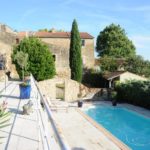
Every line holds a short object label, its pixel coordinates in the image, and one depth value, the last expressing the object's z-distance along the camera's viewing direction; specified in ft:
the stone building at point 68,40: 88.03
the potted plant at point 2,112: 9.35
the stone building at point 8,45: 64.81
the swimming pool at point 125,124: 30.78
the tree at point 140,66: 77.94
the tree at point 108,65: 83.61
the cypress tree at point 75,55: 72.27
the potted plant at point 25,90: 26.90
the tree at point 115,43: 107.46
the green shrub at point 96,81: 76.08
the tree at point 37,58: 55.71
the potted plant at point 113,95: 54.59
